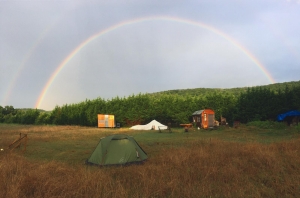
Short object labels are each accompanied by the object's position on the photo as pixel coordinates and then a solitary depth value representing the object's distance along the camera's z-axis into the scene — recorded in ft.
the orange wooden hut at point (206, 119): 108.27
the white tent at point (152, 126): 111.86
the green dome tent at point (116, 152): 33.14
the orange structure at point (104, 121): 134.72
